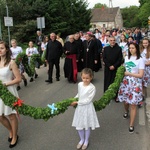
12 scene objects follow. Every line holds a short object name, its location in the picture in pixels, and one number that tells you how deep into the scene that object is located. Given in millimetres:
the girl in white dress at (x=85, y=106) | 4160
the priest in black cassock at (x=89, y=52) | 9492
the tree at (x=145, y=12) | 64113
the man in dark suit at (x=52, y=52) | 9891
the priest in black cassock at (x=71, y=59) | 9672
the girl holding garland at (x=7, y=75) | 4262
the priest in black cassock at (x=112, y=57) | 6855
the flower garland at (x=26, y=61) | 8860
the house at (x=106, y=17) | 101250
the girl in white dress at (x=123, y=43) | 9636
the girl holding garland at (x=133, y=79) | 5002
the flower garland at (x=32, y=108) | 4035
